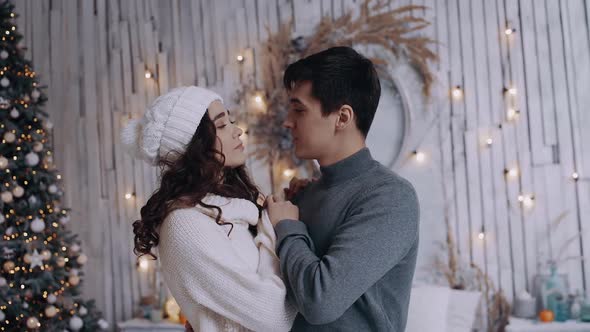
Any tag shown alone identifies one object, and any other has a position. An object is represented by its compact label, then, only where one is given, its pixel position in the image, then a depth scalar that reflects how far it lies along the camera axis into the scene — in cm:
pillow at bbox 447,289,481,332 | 303
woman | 147
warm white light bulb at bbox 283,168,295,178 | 358
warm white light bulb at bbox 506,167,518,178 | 347
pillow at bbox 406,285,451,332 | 283
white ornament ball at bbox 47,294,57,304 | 310
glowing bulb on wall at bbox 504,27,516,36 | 351
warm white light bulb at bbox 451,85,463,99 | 353
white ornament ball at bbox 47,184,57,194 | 320
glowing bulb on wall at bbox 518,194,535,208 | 346
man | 138
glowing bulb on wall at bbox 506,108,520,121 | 348
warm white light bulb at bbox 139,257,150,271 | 375
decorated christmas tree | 306
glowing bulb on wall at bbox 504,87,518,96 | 349
